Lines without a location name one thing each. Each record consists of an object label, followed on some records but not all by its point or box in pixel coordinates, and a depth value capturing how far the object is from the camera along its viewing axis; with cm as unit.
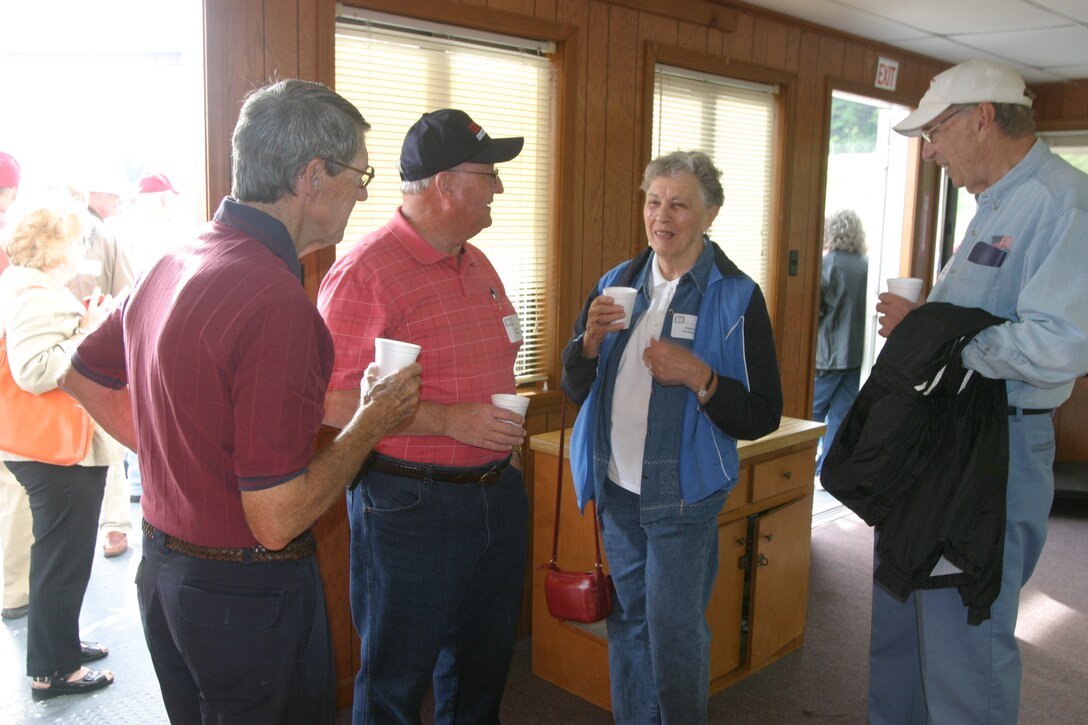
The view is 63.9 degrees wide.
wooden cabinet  290
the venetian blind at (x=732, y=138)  374
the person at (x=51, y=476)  287
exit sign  476
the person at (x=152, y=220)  516
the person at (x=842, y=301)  528
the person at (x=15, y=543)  348
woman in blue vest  211
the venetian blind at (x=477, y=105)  268
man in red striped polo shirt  183
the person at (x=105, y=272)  382
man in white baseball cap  176
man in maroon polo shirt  122
